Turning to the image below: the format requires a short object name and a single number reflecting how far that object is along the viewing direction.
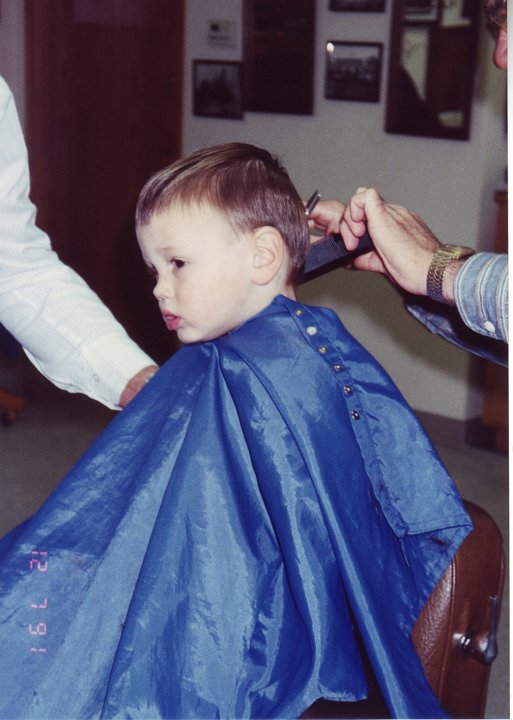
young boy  1.15
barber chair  1.28
